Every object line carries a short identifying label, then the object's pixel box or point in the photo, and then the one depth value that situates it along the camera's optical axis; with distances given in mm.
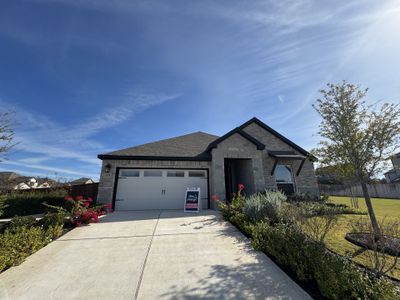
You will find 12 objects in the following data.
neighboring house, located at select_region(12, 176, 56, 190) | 33062
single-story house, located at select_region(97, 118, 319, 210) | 10773
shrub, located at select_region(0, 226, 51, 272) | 3992
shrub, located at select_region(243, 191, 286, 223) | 6508
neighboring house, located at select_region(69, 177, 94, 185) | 52712
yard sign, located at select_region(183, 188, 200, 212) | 9945
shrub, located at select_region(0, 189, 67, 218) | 10539
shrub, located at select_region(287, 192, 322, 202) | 11258
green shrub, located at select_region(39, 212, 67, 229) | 6320
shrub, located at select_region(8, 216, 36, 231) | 5821
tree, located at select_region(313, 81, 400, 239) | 5734
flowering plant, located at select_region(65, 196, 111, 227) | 7227
